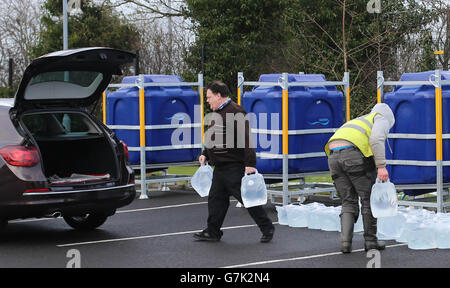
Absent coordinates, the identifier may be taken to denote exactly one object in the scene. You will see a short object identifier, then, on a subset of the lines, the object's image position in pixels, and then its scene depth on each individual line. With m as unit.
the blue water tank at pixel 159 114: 14.22
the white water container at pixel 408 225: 9.51
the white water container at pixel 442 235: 9.12
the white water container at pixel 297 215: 10.78
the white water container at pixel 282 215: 11.02
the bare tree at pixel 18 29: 34.72
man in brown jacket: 9.61
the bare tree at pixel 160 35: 26.81
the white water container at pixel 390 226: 9.80
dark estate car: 9.37
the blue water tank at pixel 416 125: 11.13
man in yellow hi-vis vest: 8.82
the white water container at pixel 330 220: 10.45
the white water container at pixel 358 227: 10.37
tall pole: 22.81
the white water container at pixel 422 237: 9.09
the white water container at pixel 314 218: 10.61
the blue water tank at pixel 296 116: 12.31
